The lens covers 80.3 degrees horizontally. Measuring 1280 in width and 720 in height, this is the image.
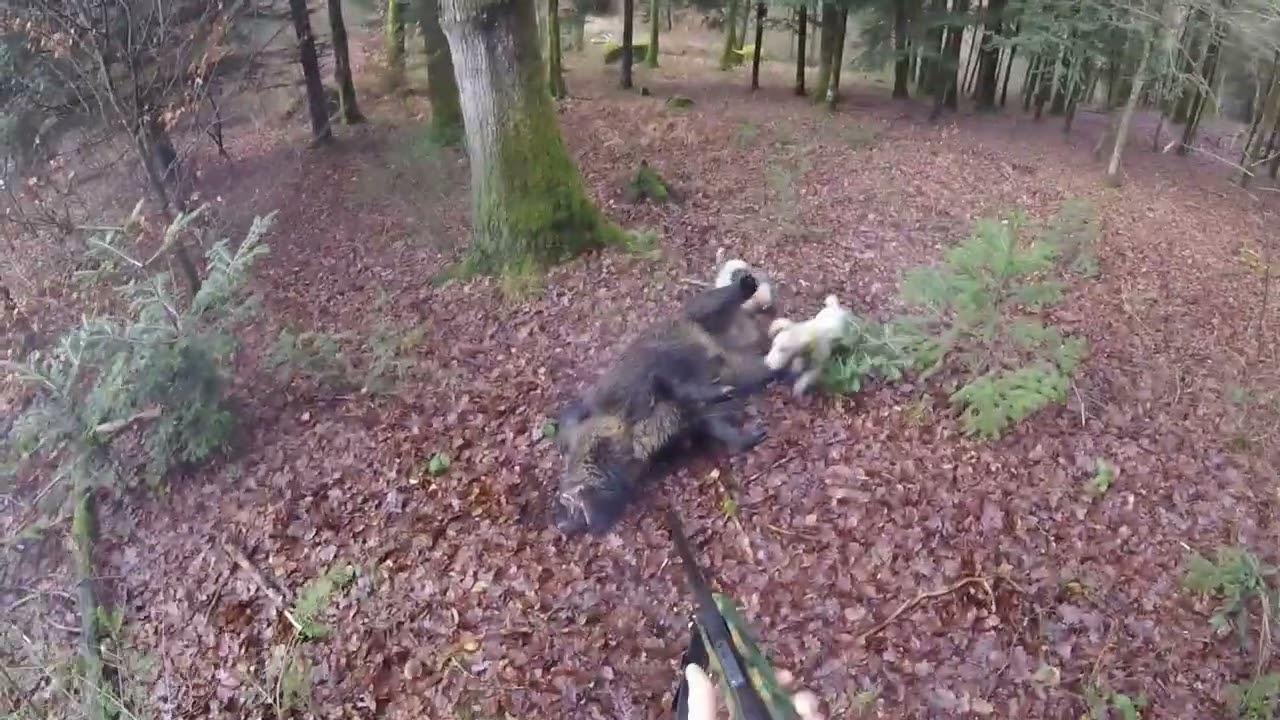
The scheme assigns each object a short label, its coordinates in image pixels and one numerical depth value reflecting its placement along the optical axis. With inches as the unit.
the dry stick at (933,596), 163.9
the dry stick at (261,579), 179.9
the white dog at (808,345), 214.5
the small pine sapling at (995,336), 197.5
